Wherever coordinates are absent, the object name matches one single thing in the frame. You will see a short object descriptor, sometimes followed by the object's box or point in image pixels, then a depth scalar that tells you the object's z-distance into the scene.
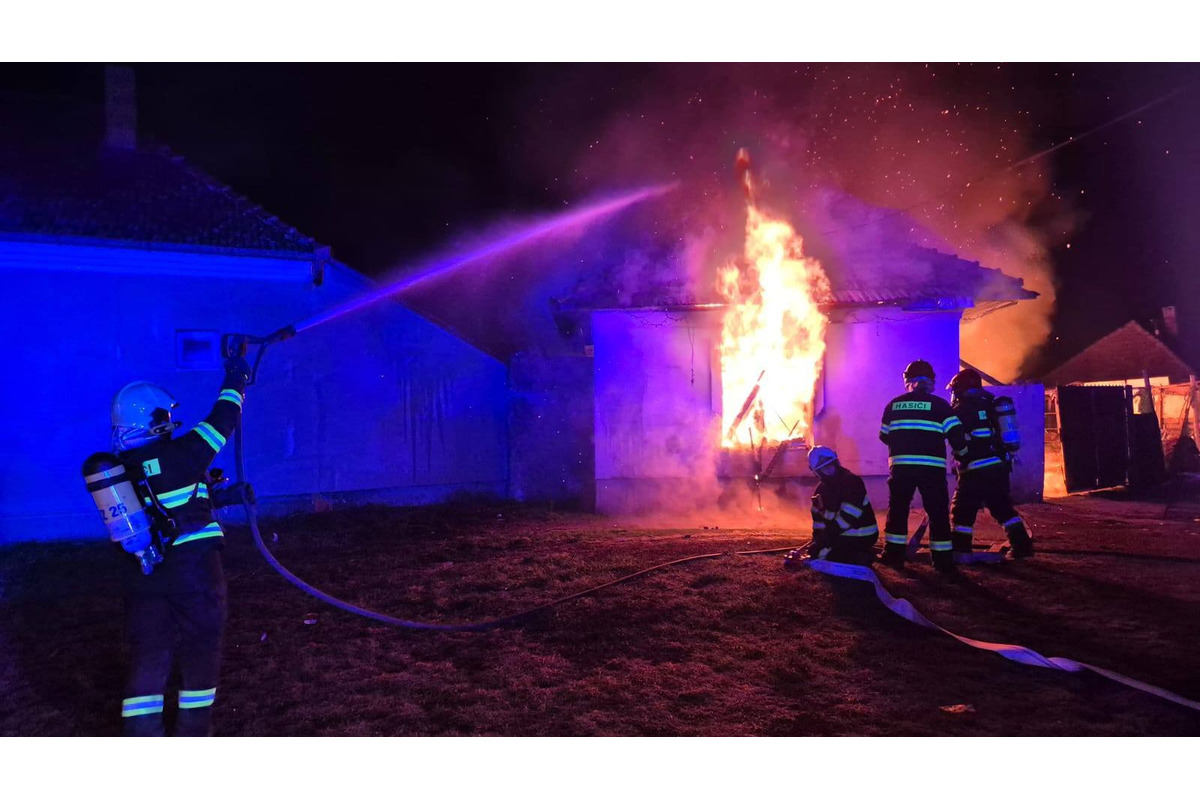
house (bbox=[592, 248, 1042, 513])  10.45
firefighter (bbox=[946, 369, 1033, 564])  6.65
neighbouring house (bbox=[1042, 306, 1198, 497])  12.82
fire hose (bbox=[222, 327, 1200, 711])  3.84
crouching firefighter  6.23
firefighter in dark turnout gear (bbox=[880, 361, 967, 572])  6.39
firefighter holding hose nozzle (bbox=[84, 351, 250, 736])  3.19
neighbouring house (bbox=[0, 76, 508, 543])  9.58
